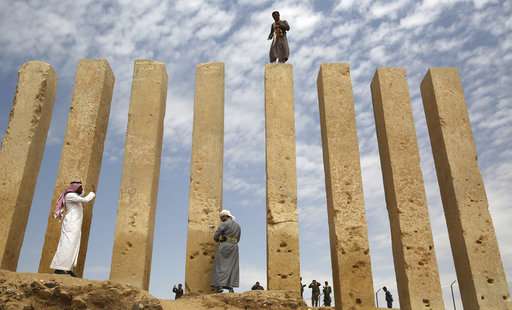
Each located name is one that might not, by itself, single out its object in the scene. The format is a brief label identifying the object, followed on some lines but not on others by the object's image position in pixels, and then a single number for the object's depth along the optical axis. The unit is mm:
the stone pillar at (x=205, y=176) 7375
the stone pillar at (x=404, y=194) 7145
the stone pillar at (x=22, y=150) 7559
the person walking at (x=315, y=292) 13910
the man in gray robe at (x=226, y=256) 6875
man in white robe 6789
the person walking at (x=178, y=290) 11701
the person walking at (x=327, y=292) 13641
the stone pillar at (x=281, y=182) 7168
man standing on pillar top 9453
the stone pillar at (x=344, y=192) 7184
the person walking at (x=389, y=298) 14773
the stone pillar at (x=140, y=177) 7387
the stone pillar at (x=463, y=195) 7207
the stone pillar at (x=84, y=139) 7637
